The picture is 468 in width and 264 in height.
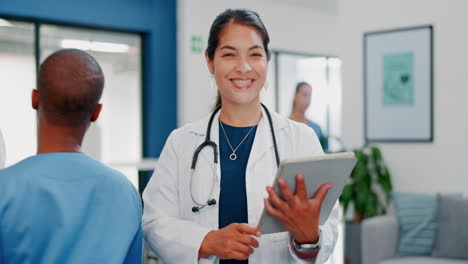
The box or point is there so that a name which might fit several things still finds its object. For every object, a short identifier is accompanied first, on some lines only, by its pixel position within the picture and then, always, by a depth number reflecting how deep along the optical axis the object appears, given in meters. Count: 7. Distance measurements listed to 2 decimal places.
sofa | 3.60
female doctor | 1.45
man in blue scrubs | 1.02
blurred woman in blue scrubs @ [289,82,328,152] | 4.57
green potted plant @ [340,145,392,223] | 4.34
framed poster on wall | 4.20
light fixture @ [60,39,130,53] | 5.82
